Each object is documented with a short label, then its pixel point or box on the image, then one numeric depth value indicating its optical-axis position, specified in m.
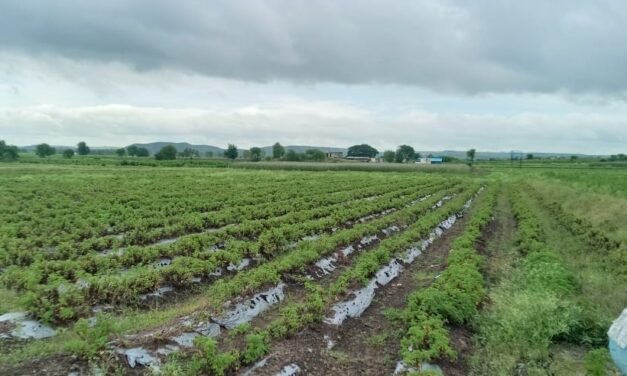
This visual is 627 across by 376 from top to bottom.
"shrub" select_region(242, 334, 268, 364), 6.07
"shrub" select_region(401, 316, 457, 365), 6.20
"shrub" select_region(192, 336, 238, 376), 5.65
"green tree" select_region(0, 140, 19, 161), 80.45
